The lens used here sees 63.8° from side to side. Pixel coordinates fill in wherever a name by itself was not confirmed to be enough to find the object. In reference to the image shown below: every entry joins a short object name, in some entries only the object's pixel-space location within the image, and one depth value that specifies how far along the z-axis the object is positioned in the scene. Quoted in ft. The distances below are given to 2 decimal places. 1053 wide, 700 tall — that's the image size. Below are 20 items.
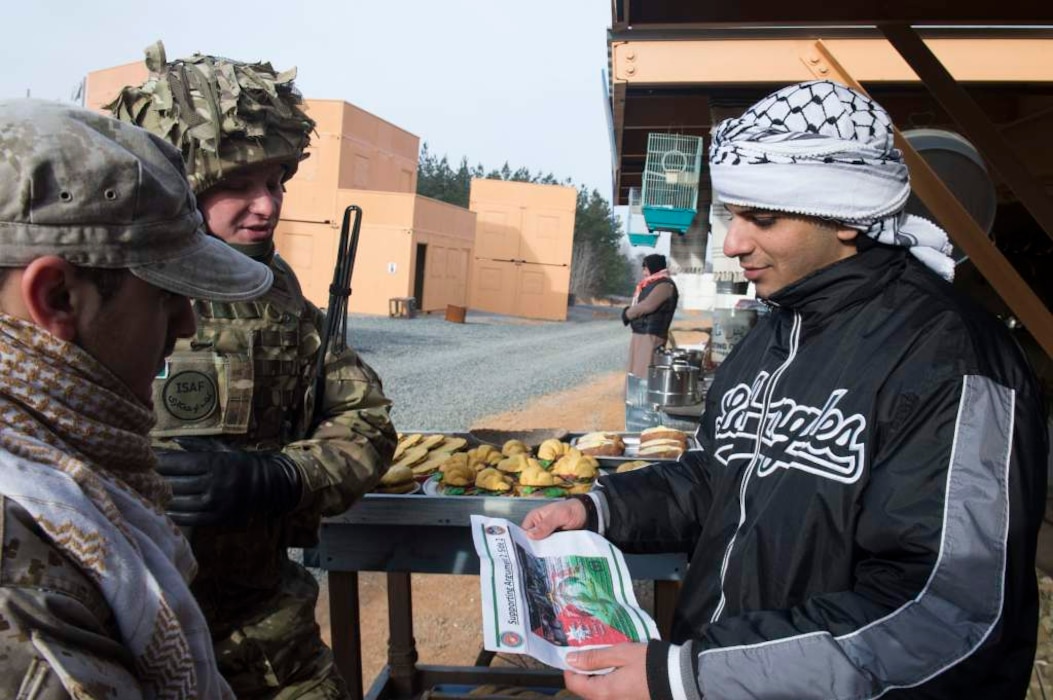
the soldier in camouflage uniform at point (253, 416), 7.24
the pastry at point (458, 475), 11.27
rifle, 8.39
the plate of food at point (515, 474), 11.11
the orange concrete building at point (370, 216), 94.58
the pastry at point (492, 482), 11.10
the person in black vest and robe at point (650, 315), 36.73
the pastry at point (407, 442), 12.77
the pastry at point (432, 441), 12.88
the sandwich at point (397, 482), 10.92
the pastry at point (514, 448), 12.76
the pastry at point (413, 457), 12.07
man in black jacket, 4.85
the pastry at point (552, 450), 12.71
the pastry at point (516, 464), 11.94
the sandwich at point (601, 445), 13.64
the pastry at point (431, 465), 11.90
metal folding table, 10.28
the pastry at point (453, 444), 12.91
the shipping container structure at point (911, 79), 8.64
